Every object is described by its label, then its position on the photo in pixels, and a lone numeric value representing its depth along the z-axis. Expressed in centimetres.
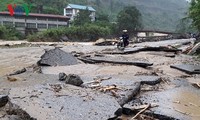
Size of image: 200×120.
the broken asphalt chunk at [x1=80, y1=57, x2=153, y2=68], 1005
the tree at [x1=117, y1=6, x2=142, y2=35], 5341
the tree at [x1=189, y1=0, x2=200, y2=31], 1545
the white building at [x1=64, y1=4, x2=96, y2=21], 6376
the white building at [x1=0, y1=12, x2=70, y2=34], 4591
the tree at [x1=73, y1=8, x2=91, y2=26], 5355
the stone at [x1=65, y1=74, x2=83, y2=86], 610
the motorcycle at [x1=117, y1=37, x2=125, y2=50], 1893
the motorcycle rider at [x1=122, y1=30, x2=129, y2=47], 1914
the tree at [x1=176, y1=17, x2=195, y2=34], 6519
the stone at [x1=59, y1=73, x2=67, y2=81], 694
